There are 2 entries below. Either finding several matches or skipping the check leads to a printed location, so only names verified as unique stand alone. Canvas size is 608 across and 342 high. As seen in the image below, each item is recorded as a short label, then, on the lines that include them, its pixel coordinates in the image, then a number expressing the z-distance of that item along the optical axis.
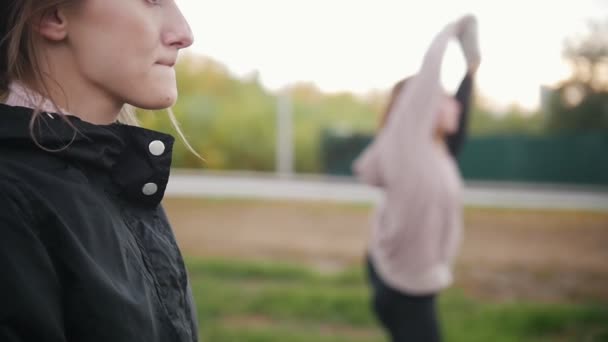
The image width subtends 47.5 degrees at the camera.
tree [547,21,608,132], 15.40
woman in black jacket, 1.02
